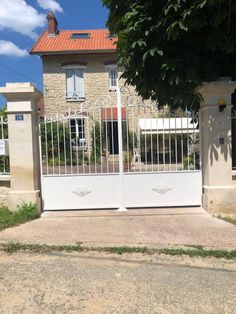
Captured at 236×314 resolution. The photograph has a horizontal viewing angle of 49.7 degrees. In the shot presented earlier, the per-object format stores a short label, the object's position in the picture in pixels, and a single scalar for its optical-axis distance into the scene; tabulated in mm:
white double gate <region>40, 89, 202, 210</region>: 5324
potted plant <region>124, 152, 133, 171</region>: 5389
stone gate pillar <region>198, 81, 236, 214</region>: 5083
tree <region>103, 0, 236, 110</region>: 4442
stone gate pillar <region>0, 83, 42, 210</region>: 5145
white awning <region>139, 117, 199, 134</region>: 5371
